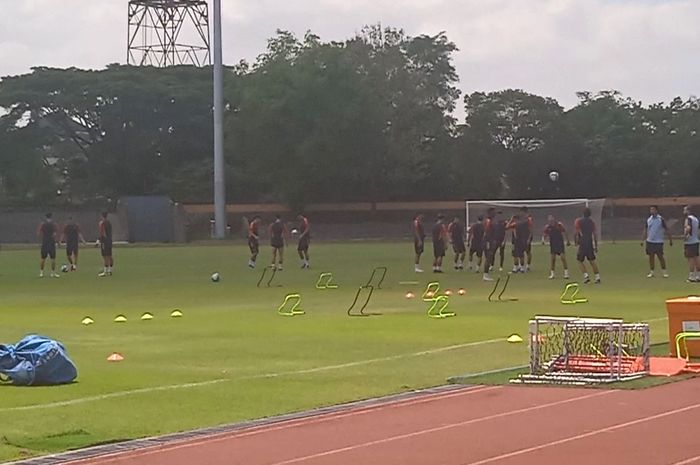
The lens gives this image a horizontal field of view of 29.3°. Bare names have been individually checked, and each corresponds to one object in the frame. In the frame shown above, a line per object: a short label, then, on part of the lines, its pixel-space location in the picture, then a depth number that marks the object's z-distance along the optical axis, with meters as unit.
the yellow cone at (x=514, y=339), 18.96
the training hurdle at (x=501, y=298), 27.45
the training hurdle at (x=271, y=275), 34.78
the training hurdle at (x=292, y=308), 24.73
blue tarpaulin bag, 14.72
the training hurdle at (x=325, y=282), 32.81
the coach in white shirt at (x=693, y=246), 32.91
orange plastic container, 16.69
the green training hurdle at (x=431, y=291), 28.03
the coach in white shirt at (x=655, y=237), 34.47
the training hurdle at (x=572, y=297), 26.48
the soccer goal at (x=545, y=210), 64.19
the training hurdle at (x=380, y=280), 33.02
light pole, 68.06
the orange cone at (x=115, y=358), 17.33
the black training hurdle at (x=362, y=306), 24.39
